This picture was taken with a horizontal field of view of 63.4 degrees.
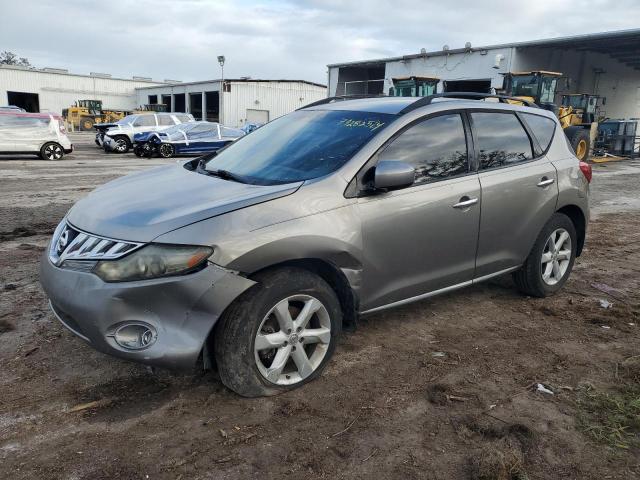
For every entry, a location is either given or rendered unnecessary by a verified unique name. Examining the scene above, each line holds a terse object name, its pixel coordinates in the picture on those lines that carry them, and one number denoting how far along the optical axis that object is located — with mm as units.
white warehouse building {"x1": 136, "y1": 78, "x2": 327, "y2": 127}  41938
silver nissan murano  2613
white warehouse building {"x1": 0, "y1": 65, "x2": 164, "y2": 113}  53781
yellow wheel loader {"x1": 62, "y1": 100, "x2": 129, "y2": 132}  44472
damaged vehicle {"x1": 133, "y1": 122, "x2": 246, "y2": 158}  19641
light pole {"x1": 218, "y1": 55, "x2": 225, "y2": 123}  41281
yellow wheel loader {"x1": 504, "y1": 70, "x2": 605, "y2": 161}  18500
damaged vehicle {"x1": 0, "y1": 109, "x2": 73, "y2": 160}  17156
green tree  96062
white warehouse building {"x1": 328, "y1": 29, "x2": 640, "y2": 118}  25250
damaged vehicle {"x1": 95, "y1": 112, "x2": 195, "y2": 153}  22203
